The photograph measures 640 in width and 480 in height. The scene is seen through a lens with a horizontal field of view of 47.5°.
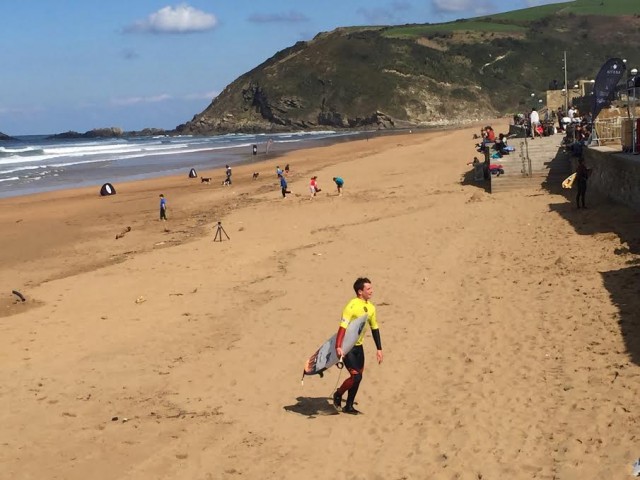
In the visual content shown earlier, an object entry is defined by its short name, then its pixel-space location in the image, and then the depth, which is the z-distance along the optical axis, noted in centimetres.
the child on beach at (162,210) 2544
